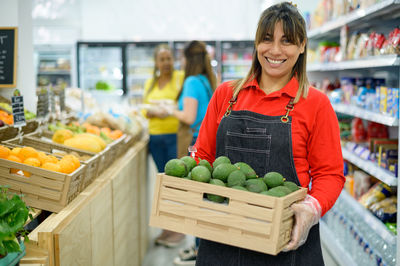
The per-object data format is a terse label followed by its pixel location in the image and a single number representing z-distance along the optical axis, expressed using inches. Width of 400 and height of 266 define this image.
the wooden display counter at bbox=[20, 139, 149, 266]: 68.2
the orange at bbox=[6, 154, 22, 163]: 80.7
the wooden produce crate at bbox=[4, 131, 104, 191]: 95.0
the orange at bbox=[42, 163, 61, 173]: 81.5
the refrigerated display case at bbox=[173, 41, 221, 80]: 334.6
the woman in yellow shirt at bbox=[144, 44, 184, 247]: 177.2
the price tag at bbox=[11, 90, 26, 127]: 95.4
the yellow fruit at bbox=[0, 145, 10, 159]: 80.1
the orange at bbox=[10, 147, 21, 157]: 84.0
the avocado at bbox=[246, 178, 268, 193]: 57.3
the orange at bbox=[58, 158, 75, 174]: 83.8
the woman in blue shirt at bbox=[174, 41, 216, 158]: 154.9
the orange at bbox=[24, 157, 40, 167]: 81.1
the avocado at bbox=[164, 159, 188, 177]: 58.9
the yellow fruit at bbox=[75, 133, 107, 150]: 114.2
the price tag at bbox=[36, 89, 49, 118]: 114.8
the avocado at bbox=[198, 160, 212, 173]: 62.8
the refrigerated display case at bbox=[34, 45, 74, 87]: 351.3
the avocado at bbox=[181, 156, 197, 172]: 62.2
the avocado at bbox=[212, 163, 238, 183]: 59.7
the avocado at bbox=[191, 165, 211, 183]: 57.6
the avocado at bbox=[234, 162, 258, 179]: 61.7
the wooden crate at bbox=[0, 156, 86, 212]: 77.1
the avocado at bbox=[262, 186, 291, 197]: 55.6
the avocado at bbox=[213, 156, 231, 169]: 62.6
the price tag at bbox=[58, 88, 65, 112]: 133.6
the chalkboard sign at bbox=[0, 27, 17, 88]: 116.2
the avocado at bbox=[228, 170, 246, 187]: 57.6
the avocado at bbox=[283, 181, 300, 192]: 60.1
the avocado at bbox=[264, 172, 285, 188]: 59.7
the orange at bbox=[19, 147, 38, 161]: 84.4
